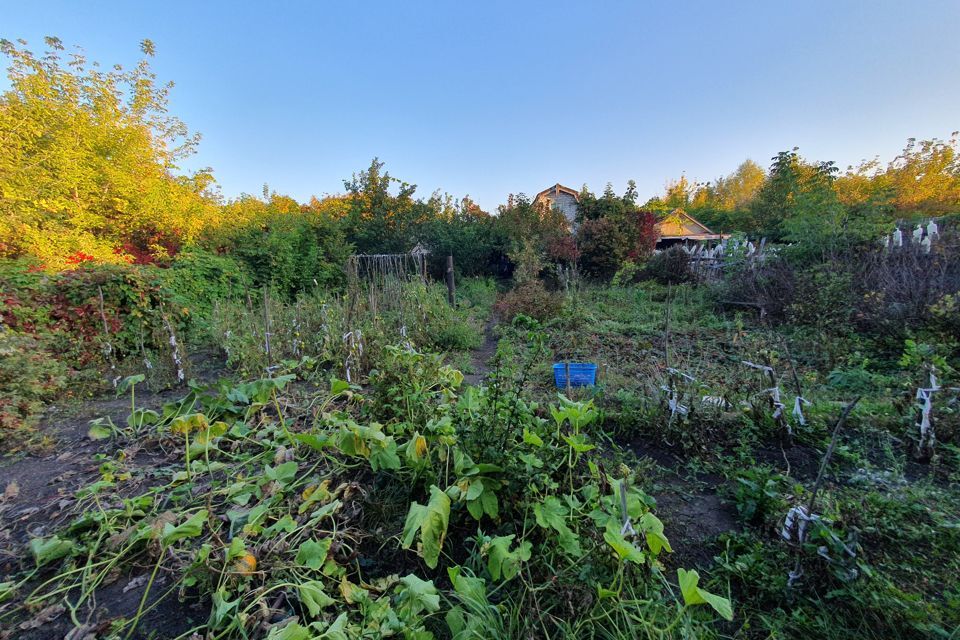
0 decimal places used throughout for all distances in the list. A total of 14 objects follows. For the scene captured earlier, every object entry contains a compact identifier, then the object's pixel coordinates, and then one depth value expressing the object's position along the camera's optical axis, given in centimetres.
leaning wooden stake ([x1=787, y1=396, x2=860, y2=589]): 121
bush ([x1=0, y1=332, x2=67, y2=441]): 261
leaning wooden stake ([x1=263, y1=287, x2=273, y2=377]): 334
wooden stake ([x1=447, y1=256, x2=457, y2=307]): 738
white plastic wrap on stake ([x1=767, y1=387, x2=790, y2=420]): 227
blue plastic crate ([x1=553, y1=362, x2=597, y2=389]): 362
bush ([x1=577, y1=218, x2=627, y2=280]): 1110
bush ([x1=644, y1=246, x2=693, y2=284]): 991
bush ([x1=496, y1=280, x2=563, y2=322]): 712
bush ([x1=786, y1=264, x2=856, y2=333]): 468
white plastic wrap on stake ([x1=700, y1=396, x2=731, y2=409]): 242
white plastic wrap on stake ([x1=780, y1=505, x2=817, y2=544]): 130
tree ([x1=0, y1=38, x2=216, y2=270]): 511
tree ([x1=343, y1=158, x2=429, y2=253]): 1153
